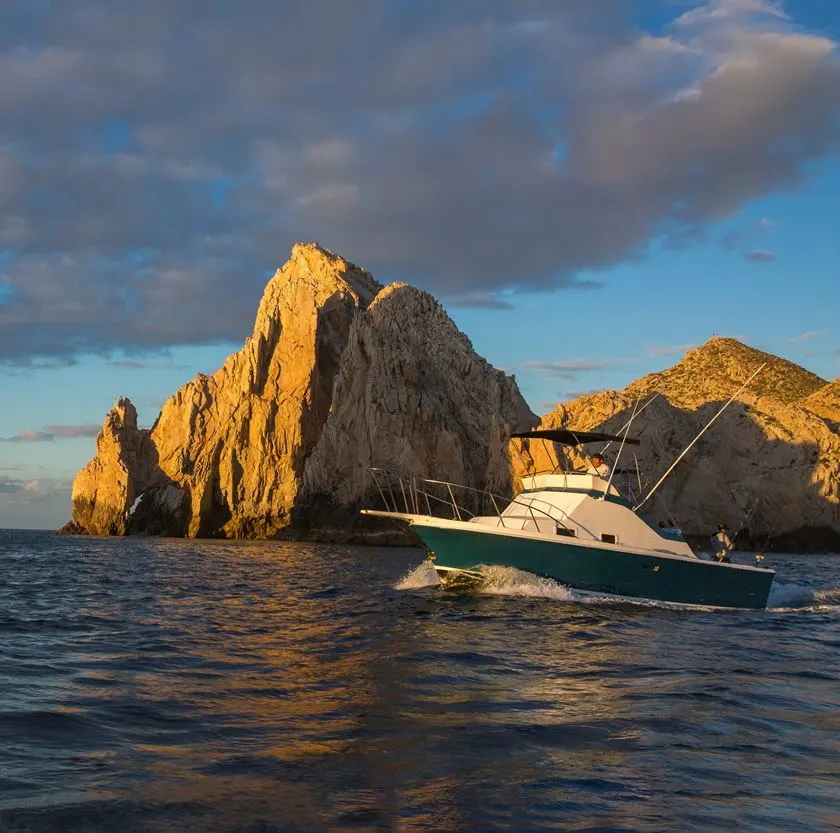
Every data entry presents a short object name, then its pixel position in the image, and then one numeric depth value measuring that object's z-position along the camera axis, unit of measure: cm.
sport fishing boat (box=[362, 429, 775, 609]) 2436
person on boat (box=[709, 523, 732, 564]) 2741
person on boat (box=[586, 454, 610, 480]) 2722
